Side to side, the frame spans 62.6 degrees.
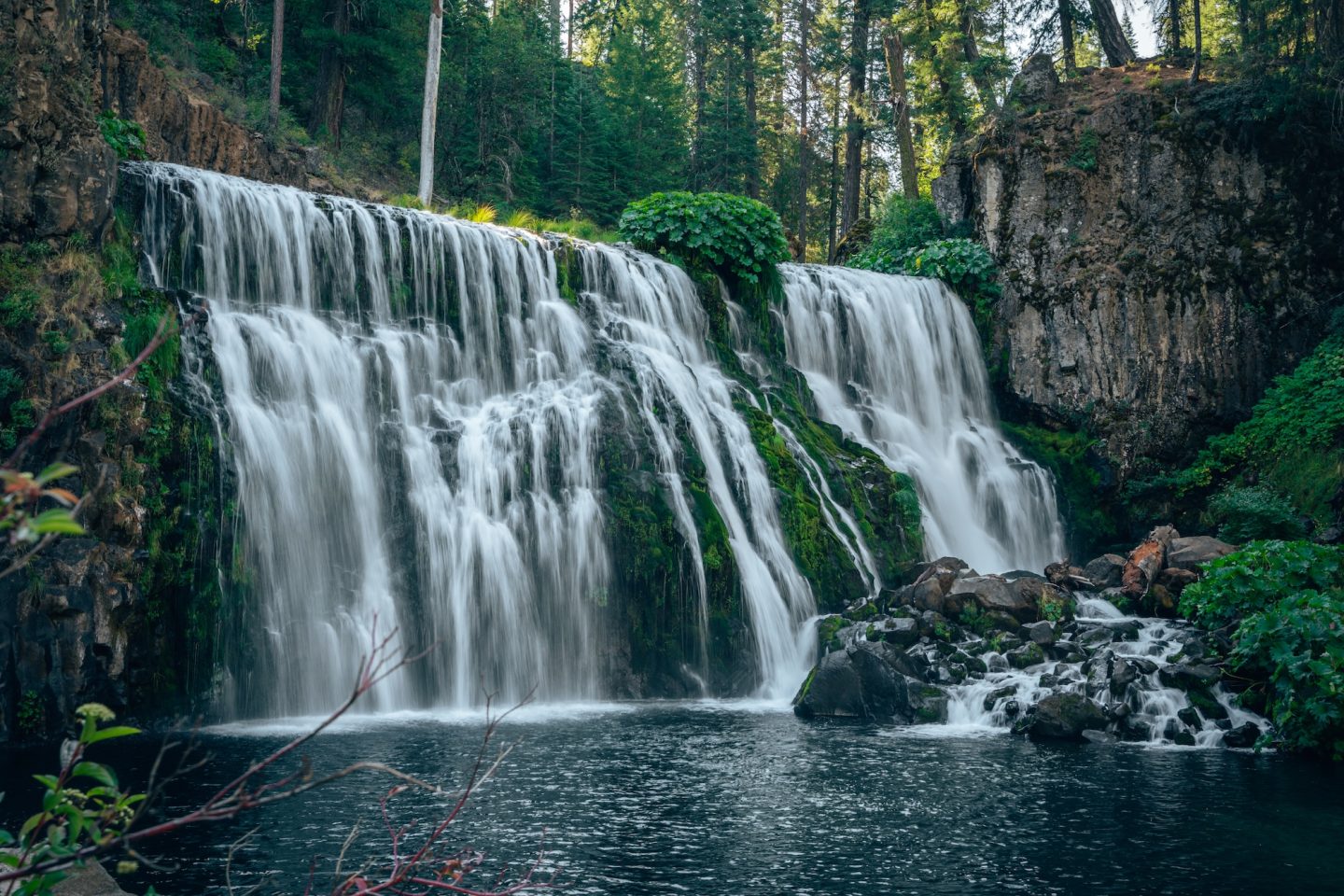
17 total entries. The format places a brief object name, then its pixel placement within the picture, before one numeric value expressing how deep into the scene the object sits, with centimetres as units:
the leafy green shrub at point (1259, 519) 1895
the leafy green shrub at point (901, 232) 2648
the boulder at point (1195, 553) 1577
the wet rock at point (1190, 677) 1234
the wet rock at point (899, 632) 1412
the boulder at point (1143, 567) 1571
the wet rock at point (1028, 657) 1345
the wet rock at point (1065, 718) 1183
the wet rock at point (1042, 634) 1376
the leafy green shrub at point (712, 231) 2120
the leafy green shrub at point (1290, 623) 1118
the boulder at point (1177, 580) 1546
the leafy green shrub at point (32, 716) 1023
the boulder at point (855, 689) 1321
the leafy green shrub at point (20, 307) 1133
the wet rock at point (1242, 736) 1152
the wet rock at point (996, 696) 1264
